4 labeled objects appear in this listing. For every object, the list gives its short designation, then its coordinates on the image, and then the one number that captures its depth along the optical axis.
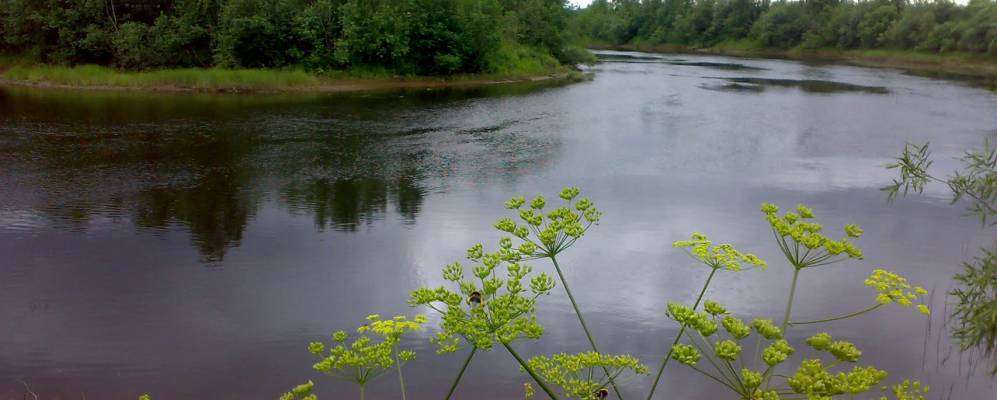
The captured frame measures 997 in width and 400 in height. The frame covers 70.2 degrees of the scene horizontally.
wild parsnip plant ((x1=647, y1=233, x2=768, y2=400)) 3.46
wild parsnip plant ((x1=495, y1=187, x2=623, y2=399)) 3.44
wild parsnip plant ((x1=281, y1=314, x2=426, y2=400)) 3.04
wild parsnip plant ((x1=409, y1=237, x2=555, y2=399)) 3.06
